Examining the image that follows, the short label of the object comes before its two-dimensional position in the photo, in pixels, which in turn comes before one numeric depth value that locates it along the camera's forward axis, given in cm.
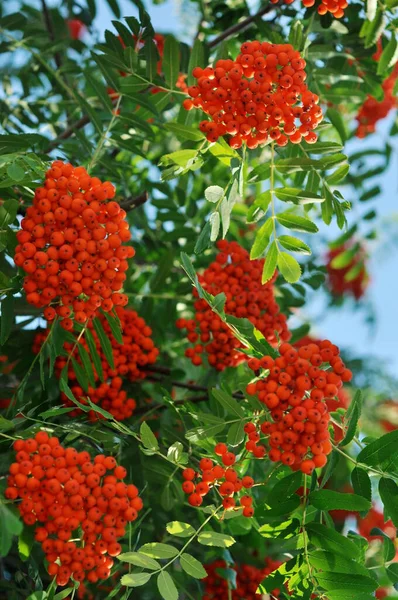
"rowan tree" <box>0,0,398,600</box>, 214
